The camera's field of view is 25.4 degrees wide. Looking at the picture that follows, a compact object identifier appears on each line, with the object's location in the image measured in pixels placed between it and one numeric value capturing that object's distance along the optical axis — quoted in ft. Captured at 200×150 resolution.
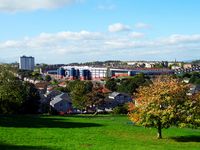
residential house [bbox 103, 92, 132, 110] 439.67
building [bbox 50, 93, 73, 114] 406.62
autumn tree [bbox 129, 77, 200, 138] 134.92
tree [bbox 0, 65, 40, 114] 239.91
